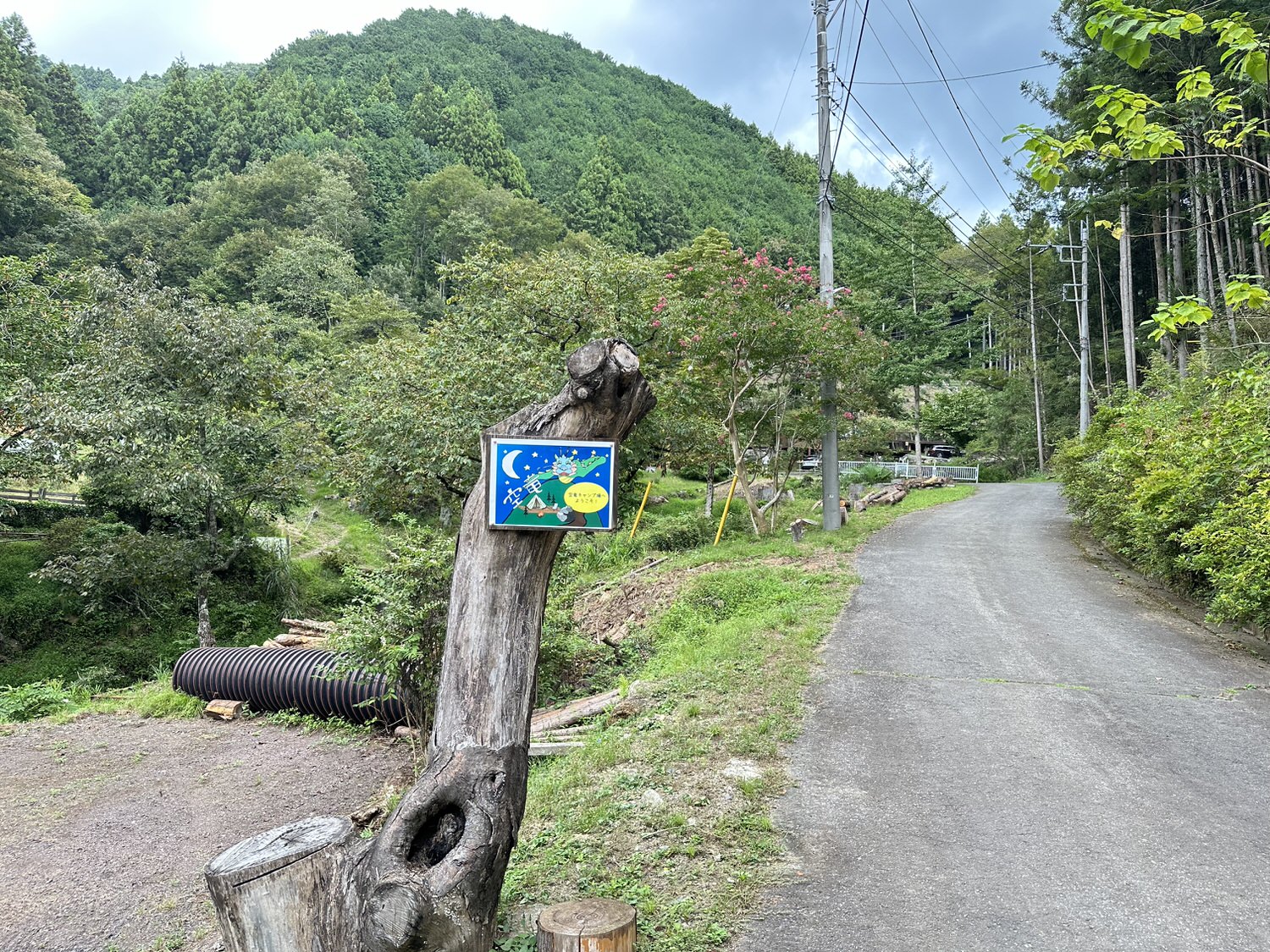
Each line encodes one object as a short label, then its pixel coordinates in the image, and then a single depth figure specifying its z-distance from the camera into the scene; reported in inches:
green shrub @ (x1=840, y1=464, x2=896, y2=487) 1172.8
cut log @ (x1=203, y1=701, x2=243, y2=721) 398.9
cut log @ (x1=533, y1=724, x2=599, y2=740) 264.4
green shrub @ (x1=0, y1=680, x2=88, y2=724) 428.1
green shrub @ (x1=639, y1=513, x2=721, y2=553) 607.8
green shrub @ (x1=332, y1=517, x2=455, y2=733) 265.0
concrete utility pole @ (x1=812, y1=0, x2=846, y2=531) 594.9
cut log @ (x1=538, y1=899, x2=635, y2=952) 118.6
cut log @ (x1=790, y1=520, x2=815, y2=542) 579.8
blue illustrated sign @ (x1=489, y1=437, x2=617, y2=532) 131.0
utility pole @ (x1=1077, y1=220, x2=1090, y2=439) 1130.7
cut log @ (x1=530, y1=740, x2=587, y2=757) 249.8
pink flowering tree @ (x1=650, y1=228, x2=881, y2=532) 548.1
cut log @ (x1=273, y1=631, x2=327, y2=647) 502.0
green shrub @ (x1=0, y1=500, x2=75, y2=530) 724.0
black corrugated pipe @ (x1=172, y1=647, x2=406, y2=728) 353.7
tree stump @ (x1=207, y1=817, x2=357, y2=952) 112.1
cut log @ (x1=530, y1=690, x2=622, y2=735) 285.4
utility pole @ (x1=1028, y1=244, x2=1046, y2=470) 1445.6
